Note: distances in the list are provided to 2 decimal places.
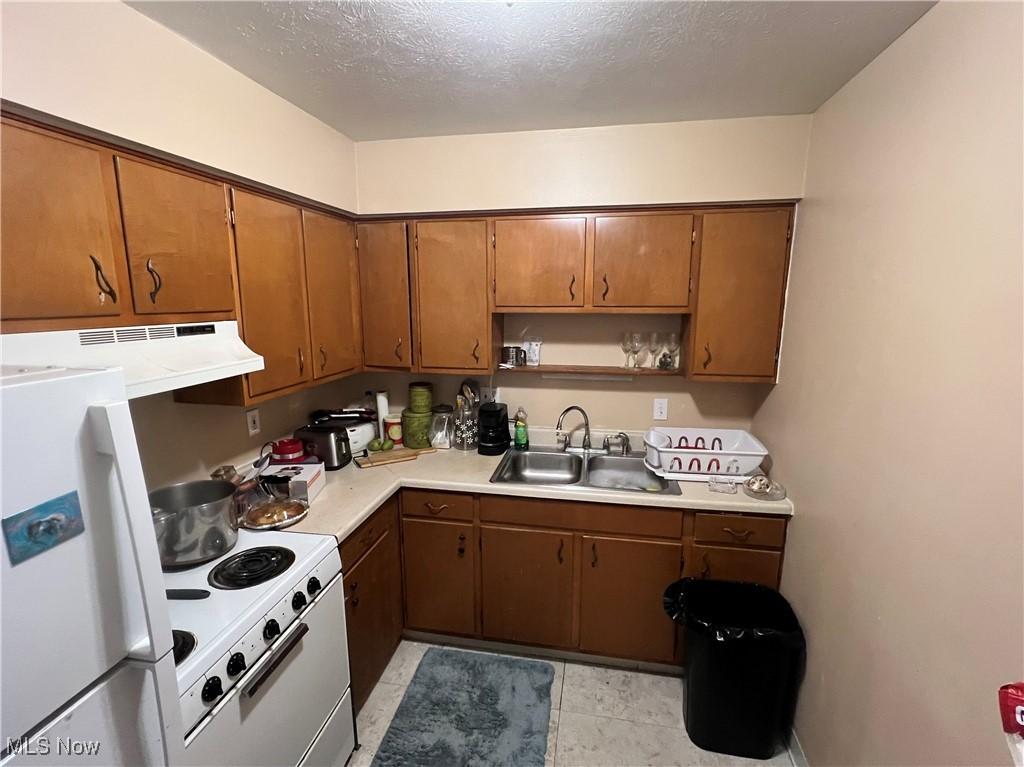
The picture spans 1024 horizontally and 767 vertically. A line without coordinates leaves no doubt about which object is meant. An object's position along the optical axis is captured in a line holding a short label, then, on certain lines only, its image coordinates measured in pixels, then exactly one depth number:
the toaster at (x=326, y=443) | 2.14
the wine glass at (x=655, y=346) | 2.38
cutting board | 2.22
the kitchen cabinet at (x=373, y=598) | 1.76
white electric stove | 1.05
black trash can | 1.63
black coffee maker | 2.41
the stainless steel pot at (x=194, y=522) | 1.34
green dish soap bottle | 2.47
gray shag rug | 1.72
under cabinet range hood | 0.98
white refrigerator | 0.63
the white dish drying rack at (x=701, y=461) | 2.05
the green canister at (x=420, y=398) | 2.52
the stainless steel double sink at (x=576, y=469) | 2.32
